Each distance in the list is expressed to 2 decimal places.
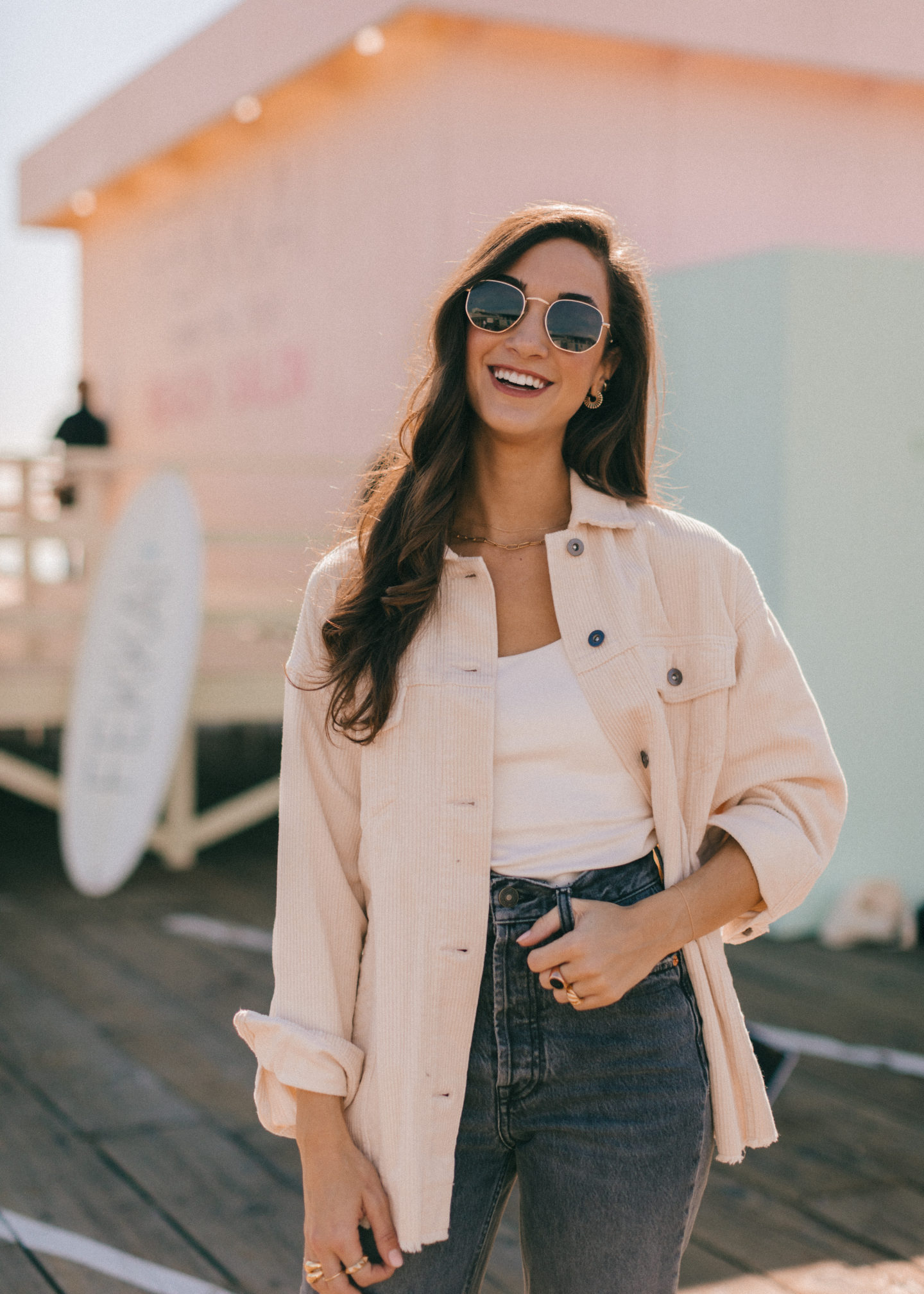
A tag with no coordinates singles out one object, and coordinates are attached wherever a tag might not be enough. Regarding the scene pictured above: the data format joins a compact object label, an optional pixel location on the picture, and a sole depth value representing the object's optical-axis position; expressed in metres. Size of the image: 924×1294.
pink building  8.64
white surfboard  6.35
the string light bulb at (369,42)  8.75
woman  1.45
